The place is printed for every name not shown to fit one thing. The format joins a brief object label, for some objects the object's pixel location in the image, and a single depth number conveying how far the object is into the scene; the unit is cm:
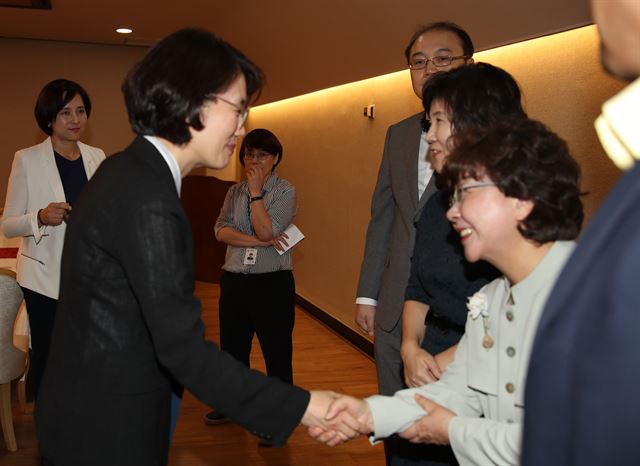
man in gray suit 274
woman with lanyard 437
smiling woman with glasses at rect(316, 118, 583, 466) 170
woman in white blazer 356
